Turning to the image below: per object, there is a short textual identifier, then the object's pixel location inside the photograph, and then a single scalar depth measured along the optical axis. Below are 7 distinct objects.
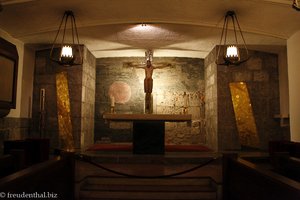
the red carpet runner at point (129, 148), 5.84
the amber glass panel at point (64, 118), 6.04
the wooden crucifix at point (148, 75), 6.27
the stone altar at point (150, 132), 4.86
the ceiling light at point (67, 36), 4.87
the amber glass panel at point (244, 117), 6.04
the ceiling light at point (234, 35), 4.73
